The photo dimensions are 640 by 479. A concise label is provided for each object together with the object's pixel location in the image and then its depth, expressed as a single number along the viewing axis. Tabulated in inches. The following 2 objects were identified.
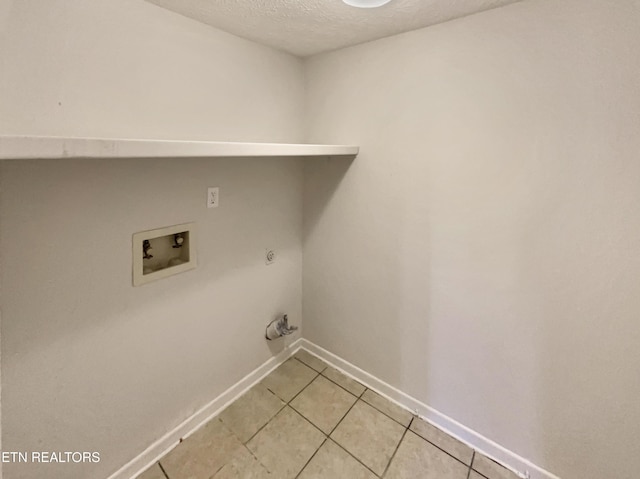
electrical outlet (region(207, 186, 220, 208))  57.9
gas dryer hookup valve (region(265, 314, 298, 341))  75.4
